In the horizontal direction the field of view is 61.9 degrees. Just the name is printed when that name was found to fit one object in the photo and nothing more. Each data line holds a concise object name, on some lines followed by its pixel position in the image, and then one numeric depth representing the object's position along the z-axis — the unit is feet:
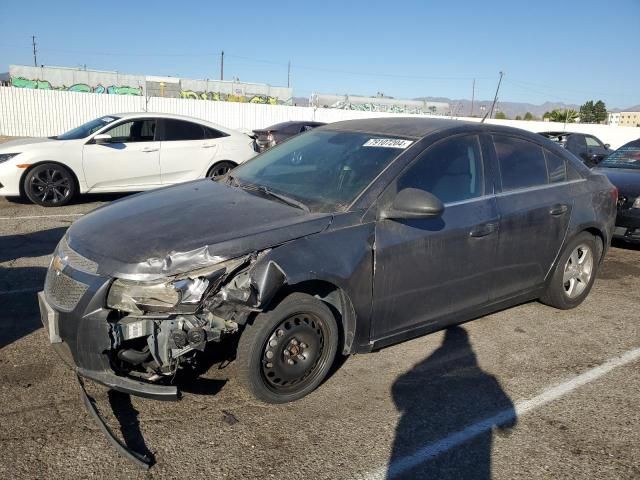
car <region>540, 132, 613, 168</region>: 60.95
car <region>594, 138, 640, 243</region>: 22.00
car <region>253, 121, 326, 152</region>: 49.22
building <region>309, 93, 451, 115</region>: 161.89
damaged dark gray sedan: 9.34
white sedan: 27.73
